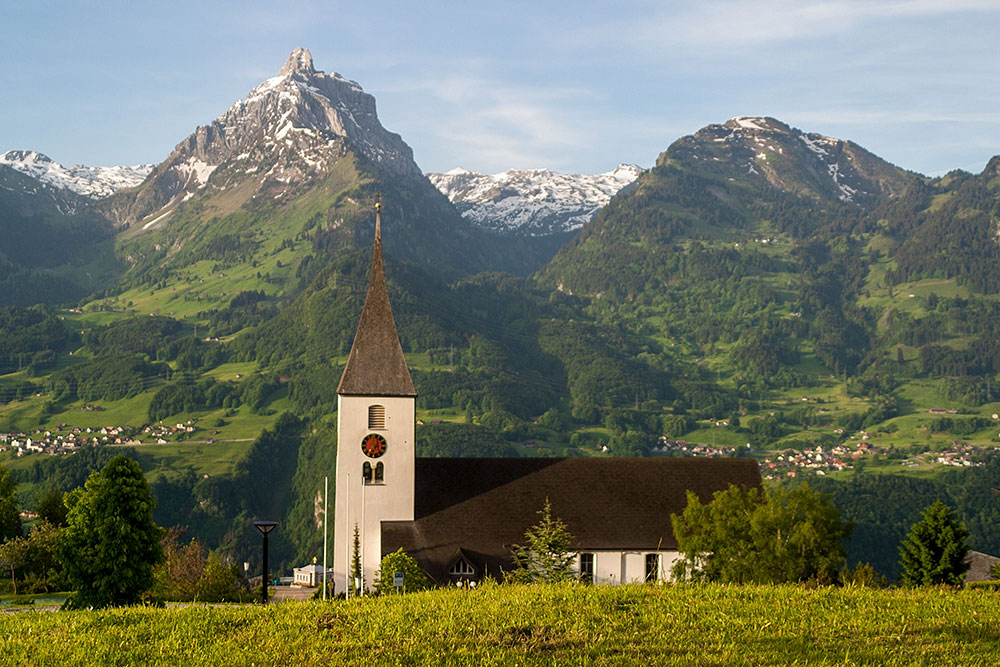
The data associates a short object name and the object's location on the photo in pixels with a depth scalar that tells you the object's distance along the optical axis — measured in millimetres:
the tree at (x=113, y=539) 65438
